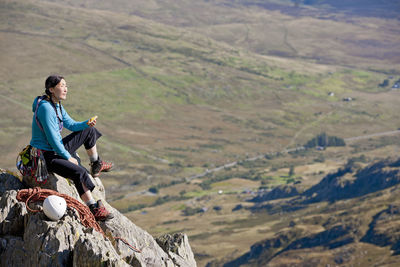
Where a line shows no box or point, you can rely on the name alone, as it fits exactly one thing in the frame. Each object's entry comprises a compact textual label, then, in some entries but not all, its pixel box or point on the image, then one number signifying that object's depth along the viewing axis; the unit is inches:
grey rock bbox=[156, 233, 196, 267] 893.2
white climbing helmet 657.6
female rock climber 741.3
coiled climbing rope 705.0
